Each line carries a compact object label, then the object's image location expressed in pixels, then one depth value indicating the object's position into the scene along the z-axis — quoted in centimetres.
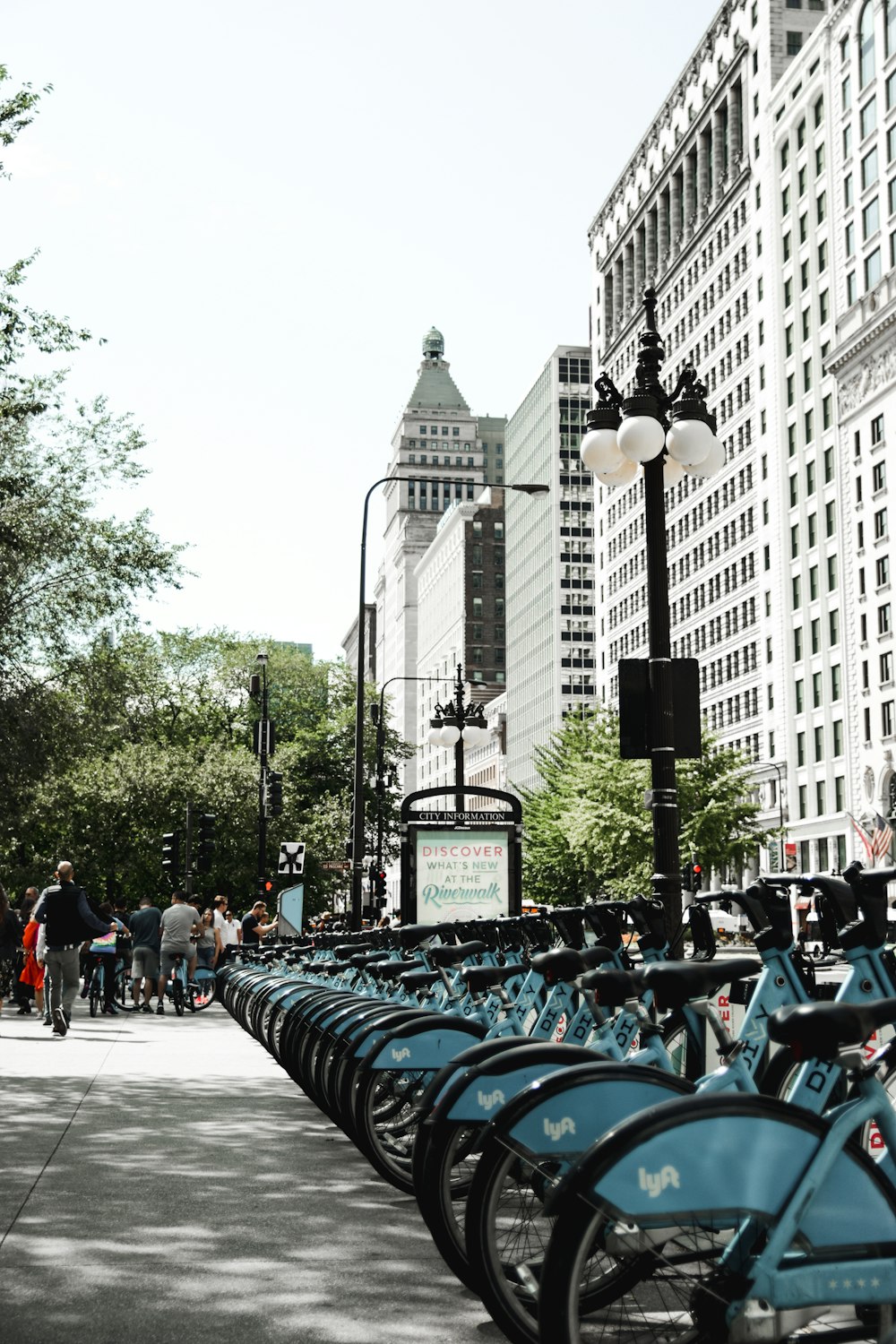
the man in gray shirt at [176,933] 2372
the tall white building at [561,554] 13500
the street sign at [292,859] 3406
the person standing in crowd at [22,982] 2364
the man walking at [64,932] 1870
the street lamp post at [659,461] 1068
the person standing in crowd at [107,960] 2312
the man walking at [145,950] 2409
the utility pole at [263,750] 4041
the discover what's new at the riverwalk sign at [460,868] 1997
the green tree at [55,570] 3036
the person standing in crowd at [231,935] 2897
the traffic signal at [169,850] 3548
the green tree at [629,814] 5975
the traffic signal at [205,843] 3456
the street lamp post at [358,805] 3038
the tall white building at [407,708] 19362
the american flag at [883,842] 3079
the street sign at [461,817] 2052
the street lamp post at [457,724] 2794
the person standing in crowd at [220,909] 2808
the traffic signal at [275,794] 3806
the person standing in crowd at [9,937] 2222
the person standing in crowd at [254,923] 3037
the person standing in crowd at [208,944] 2593
